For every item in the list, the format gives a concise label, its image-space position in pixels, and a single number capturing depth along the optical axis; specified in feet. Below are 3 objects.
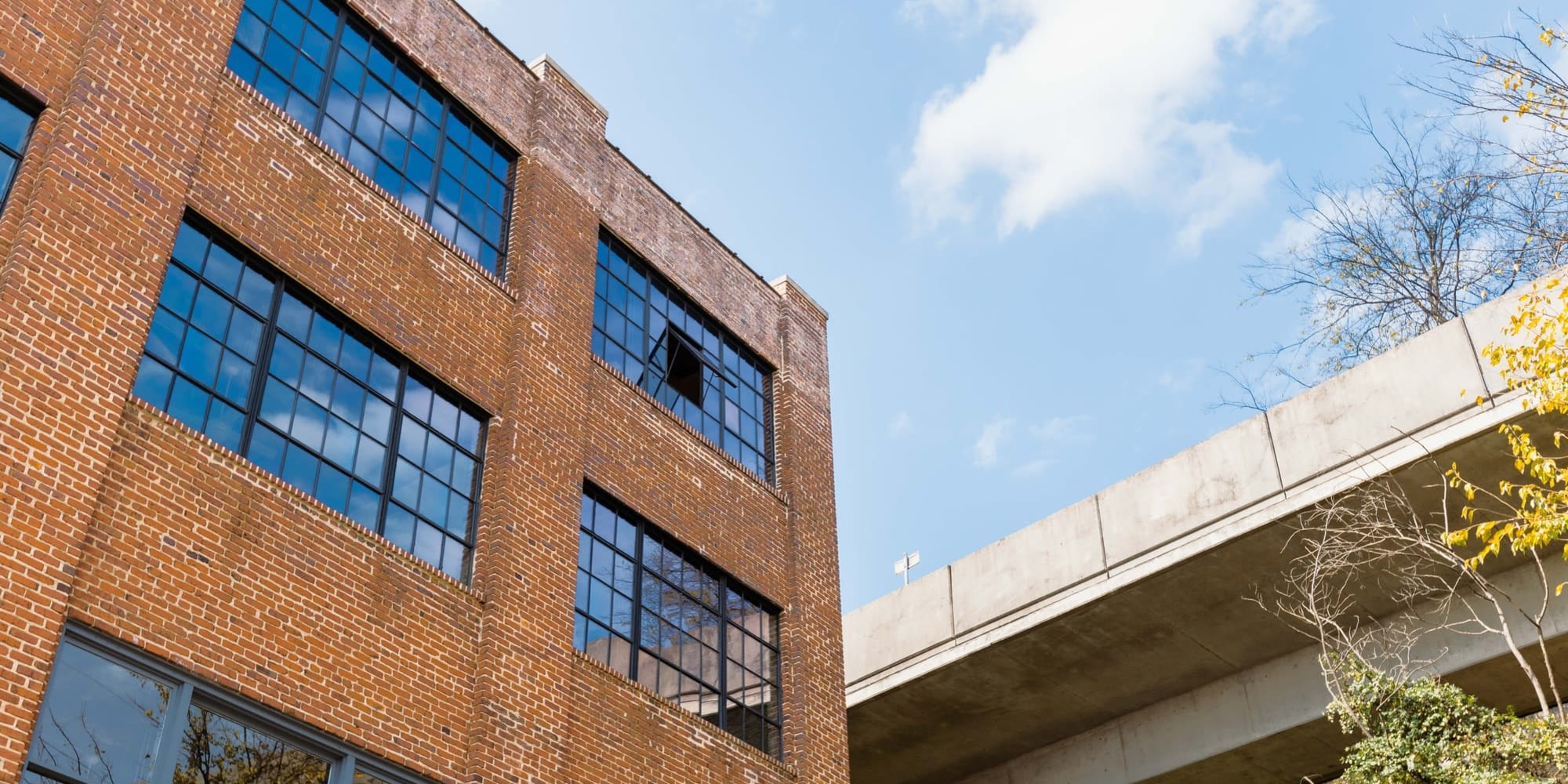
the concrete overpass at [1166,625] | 56.75
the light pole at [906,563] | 76.33
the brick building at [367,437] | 33.27
